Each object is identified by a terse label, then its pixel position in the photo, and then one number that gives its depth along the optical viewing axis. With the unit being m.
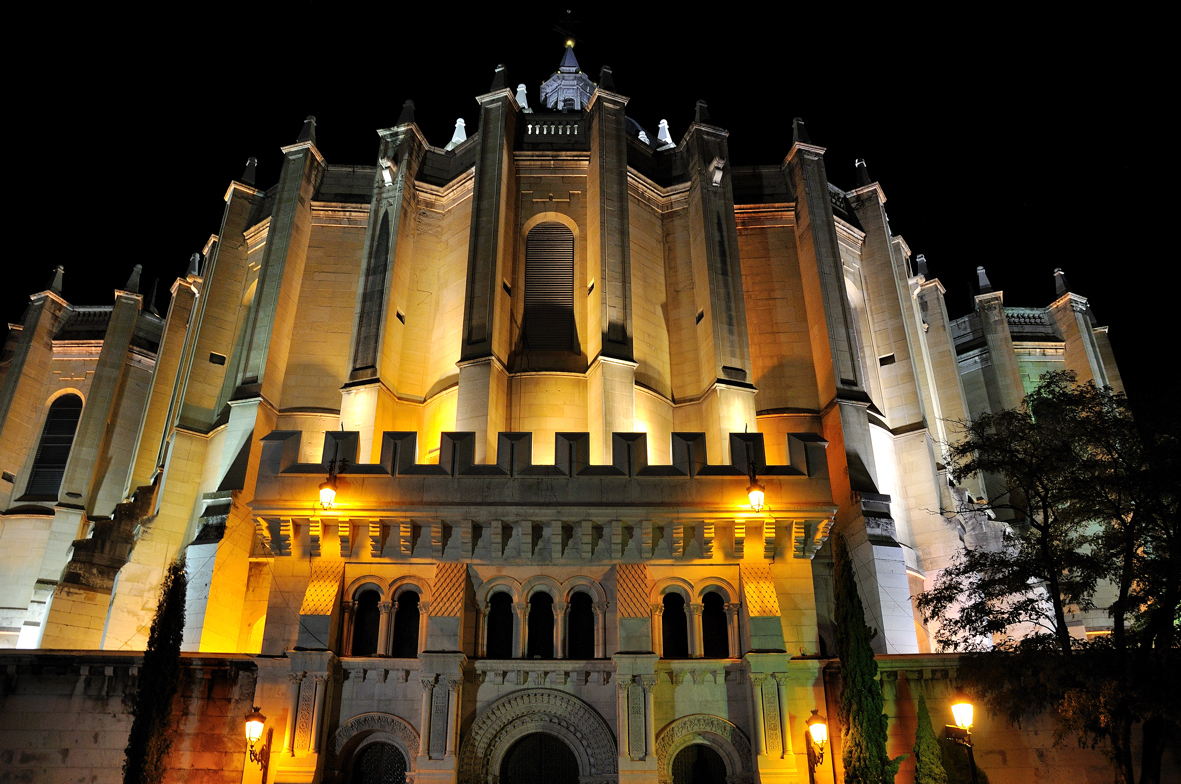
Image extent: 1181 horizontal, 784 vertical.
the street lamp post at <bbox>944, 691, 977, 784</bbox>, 14.82
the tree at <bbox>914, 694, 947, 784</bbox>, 15.47
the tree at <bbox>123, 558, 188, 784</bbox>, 15.16
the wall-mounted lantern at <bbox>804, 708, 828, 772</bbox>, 15.80
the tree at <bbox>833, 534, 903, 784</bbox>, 15.09
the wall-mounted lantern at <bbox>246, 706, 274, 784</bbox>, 15.17
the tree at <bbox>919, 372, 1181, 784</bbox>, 14.98
